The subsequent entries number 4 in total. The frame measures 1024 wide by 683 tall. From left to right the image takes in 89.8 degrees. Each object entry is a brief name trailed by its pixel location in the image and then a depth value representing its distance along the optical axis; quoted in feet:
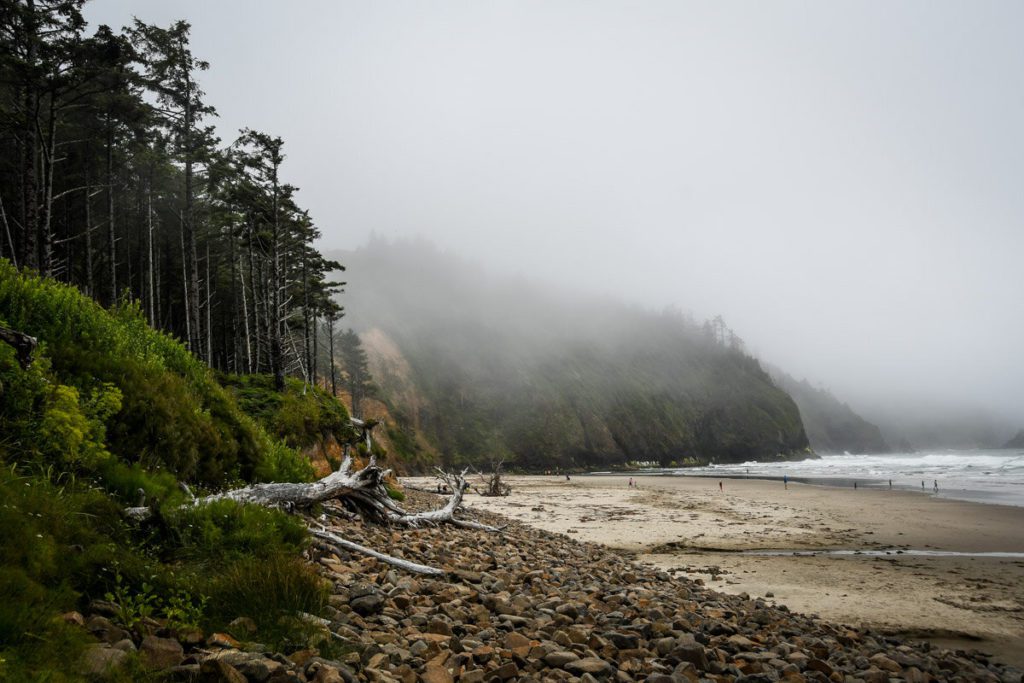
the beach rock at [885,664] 23.11
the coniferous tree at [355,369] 271.28
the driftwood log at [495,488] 122.21
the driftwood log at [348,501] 23.81
